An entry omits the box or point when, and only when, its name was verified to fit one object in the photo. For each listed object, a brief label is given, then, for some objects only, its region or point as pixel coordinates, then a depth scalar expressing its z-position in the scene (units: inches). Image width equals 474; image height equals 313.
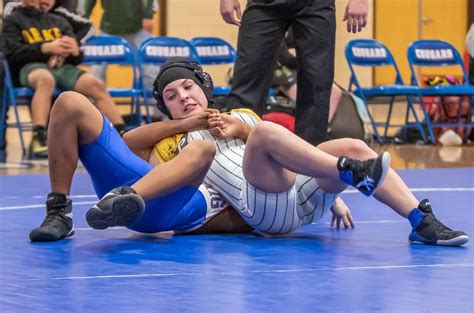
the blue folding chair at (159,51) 738.2
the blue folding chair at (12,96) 667.4
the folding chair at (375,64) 787.4
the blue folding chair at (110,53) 724.0
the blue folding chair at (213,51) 772.6
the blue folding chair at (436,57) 817.5
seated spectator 660.7
